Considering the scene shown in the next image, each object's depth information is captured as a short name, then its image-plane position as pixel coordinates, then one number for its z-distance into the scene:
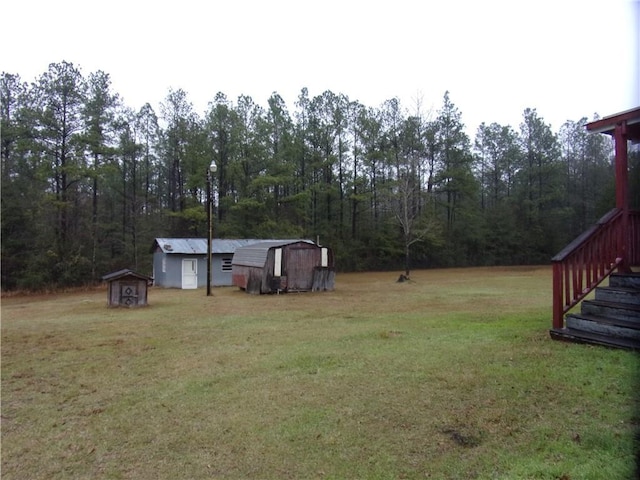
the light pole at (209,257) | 17.58
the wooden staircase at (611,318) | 5.34
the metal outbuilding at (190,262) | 23.17
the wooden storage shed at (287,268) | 18.42
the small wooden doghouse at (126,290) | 14.20
